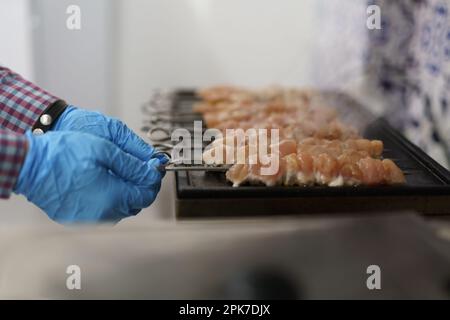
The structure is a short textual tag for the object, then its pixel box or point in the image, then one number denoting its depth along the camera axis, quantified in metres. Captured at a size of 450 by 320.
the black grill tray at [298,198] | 1.22
